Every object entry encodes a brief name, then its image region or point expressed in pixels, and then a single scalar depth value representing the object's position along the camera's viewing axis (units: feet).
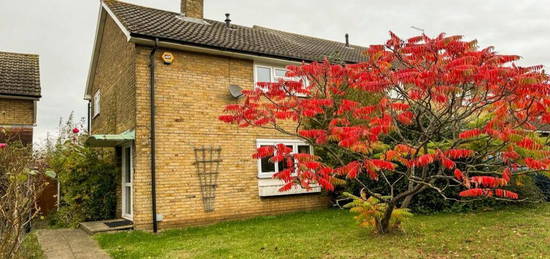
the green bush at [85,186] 36.50
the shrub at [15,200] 15.79
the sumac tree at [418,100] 16.70
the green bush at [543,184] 40.47
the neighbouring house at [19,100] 46.21
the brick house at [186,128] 31.58
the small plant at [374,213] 23.21
